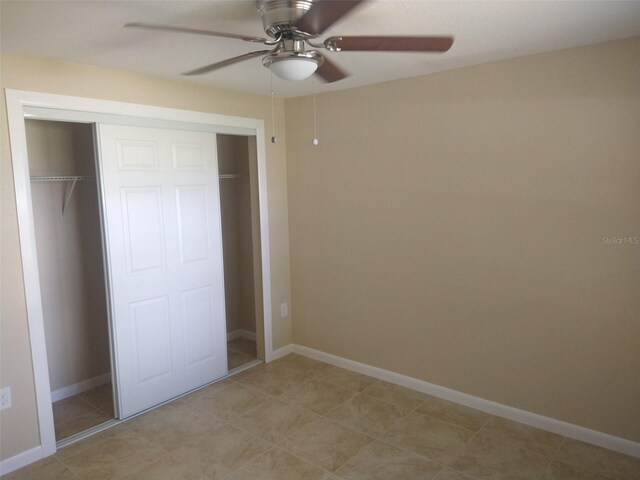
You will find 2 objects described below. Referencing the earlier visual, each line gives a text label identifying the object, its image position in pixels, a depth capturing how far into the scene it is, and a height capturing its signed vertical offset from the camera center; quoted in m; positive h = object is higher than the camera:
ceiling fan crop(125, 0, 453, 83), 1.65 +0.57
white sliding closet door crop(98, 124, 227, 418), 3.02 -0.47
